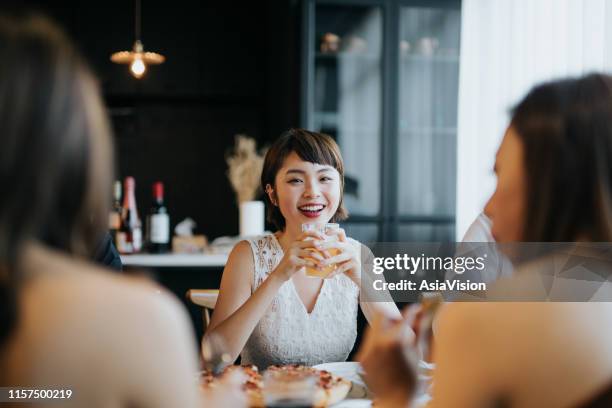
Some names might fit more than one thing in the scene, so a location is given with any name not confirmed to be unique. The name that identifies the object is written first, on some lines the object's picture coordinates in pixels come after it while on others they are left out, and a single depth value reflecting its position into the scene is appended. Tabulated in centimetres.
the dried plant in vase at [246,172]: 317
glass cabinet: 315
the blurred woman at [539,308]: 70
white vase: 295
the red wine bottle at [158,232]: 294
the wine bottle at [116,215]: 289
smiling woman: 150
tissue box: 296
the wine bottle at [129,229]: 287
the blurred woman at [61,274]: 56
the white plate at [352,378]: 104
